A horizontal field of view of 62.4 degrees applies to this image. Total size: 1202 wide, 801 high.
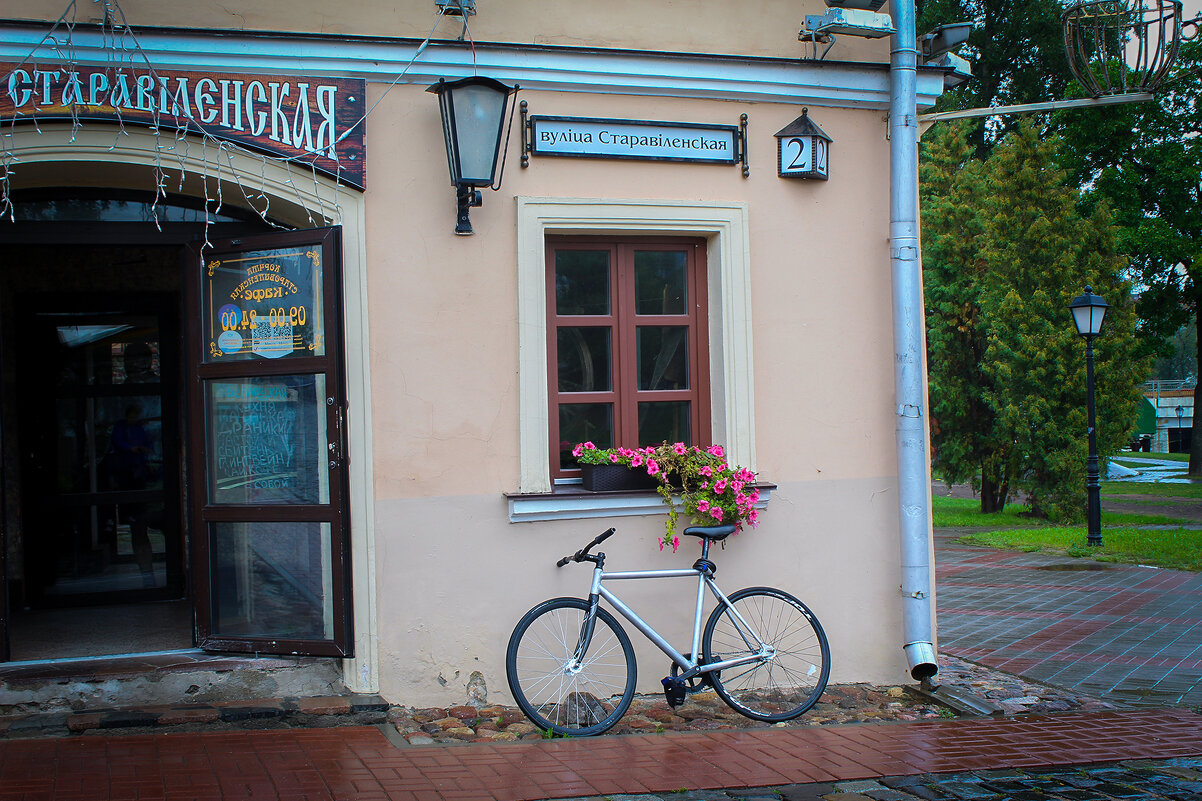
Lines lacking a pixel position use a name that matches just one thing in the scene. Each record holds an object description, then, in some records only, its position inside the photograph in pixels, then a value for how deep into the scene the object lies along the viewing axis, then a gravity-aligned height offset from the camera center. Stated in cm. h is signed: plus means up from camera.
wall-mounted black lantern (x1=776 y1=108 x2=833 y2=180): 610 +153
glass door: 535 -21
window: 600 +36
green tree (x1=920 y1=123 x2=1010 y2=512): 2069 +116
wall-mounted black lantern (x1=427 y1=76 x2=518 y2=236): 533 +151
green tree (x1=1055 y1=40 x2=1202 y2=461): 2744 +625
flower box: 572 -44
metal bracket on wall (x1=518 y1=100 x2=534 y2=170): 571 +153
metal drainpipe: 608 +34
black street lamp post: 1459 +91
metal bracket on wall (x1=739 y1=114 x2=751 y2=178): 605 +157
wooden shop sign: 500 +161
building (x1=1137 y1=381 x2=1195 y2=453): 5887 -187
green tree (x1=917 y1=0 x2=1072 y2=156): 2895 +1005
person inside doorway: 783 -38
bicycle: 522 -142
